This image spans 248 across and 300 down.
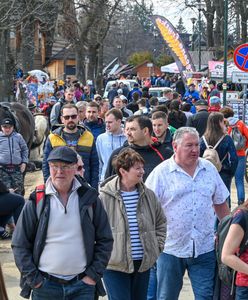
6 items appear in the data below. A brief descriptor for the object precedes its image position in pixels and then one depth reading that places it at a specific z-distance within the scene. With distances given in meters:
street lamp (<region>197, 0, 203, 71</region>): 36.73
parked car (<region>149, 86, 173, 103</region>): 28.06
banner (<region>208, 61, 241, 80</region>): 30.25
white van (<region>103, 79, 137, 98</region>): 33.00
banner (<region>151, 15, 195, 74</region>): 28.89
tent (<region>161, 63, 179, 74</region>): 42.72
